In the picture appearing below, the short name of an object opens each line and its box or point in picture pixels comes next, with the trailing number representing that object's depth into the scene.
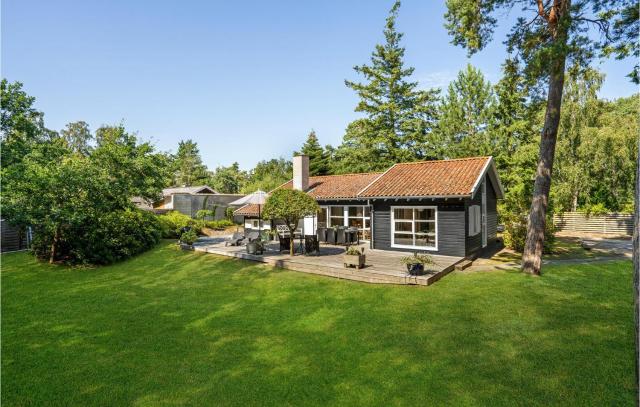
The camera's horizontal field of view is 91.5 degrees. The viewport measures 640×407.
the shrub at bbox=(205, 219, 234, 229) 25.58
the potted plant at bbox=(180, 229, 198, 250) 16.03
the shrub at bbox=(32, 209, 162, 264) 12.95
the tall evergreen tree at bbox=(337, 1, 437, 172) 29.77
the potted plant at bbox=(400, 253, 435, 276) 9.30
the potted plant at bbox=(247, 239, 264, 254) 13.46
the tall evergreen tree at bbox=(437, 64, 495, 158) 27.27
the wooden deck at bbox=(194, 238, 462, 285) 9.46
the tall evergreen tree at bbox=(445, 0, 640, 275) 8.66
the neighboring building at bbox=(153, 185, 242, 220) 30.78
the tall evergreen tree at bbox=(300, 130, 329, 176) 42.56
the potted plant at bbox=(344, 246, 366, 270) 10.26
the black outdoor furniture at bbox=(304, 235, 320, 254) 13.41
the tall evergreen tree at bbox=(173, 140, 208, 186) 66.12
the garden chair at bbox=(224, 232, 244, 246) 16.09
